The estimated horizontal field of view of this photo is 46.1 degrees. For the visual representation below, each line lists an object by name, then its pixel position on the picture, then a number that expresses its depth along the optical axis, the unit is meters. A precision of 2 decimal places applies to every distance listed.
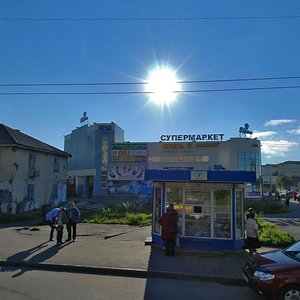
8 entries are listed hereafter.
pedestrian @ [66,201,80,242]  14.37
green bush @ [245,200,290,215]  32.62
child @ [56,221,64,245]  13.45
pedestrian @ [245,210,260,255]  11.63
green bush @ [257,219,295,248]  13.68
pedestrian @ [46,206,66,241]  14.42
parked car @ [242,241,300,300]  6.45
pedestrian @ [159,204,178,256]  11.68
